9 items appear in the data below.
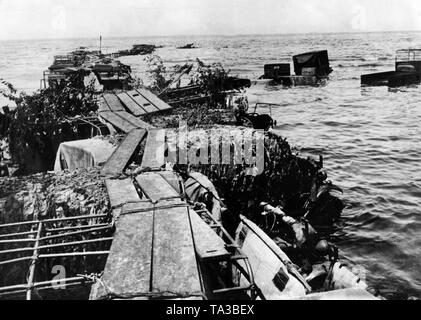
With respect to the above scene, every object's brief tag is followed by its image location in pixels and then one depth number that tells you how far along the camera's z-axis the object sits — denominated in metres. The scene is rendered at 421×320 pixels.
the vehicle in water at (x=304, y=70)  36.91
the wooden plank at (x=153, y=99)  11.06
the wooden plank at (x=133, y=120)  9.15
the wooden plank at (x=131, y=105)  10.59
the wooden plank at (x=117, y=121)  8.91
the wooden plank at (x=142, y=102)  10.85
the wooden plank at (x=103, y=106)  11.17
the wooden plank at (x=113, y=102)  11.19
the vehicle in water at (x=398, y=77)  33.12
